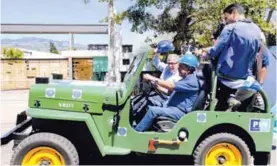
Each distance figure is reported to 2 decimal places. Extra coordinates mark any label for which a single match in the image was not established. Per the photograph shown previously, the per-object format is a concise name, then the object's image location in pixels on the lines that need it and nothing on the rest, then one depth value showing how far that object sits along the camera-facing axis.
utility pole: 12.80
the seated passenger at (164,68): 5.18
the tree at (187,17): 10.88
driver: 4.58
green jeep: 4.38
